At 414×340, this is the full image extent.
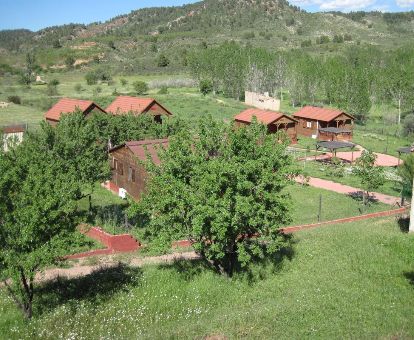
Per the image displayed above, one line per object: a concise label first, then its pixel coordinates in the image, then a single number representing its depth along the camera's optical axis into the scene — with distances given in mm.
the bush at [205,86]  76200
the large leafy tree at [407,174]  28328
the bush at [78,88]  79219
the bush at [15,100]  66688
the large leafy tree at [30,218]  12594
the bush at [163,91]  75250
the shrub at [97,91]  71988
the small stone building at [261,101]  67438
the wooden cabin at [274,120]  45812
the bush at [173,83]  85438
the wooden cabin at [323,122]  47969
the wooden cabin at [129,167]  27383
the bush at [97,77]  88975
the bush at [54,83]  84706
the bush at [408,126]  51394
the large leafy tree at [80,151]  22469
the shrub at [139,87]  74144
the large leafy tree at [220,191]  14521
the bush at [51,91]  73938
